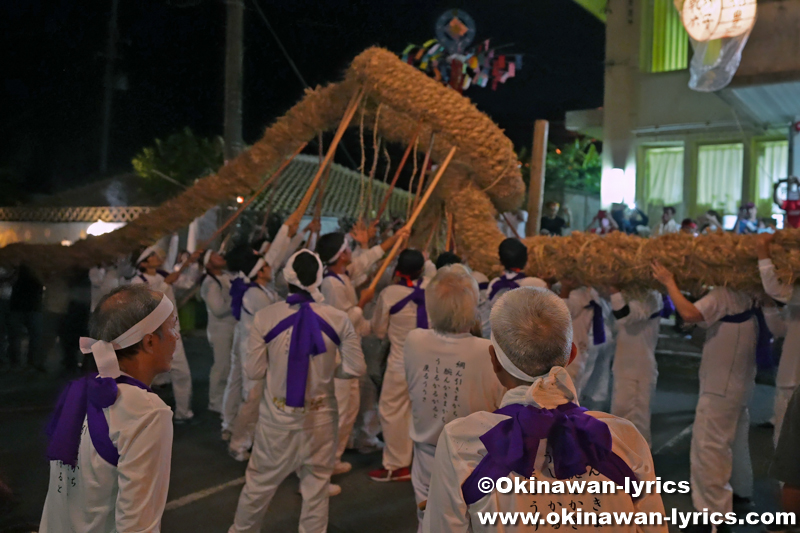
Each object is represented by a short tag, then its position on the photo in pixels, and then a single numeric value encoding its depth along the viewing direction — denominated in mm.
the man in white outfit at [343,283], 5113
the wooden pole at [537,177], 5688
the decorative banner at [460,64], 10305
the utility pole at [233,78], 9414
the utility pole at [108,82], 15477
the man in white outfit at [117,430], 1851
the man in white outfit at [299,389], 3416
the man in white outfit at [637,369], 5266
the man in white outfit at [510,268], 4676
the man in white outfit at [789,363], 4031
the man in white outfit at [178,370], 6402
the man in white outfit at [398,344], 4750
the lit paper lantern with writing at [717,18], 8516
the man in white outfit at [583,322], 5484
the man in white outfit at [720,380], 3994
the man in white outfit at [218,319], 6570
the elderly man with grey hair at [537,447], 1541
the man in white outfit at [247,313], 5024
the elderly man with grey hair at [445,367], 2926
